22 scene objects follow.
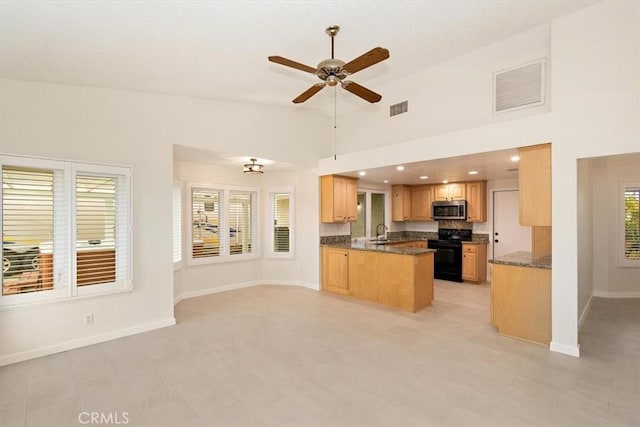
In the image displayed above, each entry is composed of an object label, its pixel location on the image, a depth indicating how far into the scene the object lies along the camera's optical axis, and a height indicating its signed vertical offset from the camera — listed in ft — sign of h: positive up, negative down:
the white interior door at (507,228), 20.52 -1.01
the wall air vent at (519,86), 12.28 +5.33
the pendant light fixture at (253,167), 18.04 +2.87
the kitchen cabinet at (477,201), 21.34 +0.86
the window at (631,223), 18.17 -0.65
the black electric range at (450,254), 21.70 -2.93
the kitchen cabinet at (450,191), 22.26 +1.67
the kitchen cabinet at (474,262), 20.99 -3.40
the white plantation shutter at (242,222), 20.39 -0.45
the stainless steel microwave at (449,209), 21.92 +0.33
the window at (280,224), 21.43 -0.64
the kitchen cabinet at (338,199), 19.53 +1.03
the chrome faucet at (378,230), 24.92 -1.30
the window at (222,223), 18.83 -0.52
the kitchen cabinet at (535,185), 11.10 +1.05
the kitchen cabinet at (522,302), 11.23 -3.42
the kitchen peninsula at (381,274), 15.34 -3.30
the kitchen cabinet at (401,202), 24.89 +0.98
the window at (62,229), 10.36 -0.46
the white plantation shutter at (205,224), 18.75 -0.51
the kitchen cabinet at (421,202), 24.16 +0.97
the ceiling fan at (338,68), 8.31 +4.27
